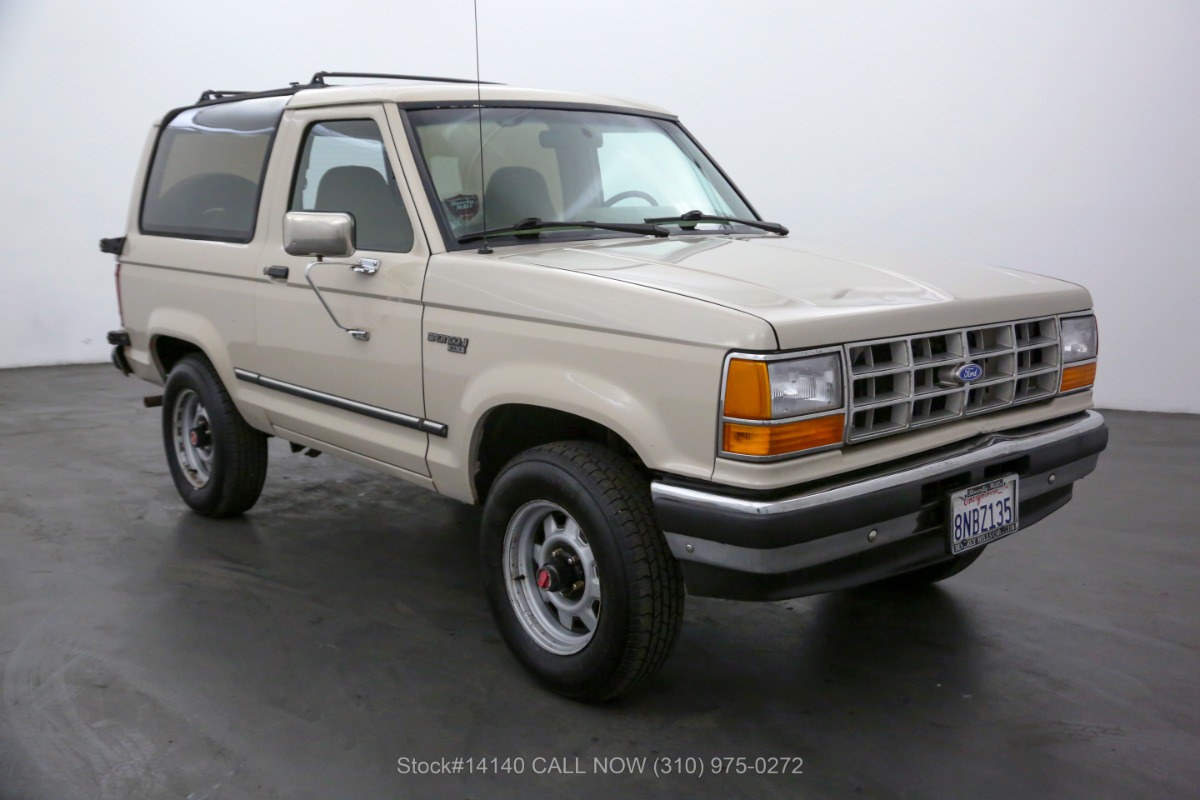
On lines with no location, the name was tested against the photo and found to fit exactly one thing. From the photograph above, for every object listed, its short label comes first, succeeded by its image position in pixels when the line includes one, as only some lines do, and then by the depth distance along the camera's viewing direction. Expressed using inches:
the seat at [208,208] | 165.9
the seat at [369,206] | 136.5
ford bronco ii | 100.0
